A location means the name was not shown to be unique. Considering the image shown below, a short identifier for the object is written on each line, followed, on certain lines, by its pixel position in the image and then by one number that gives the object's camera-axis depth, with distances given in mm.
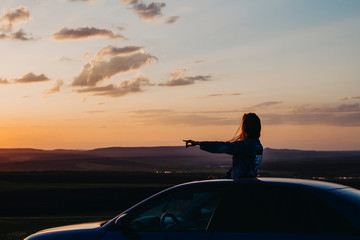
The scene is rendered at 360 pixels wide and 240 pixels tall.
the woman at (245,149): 6188
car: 4797
